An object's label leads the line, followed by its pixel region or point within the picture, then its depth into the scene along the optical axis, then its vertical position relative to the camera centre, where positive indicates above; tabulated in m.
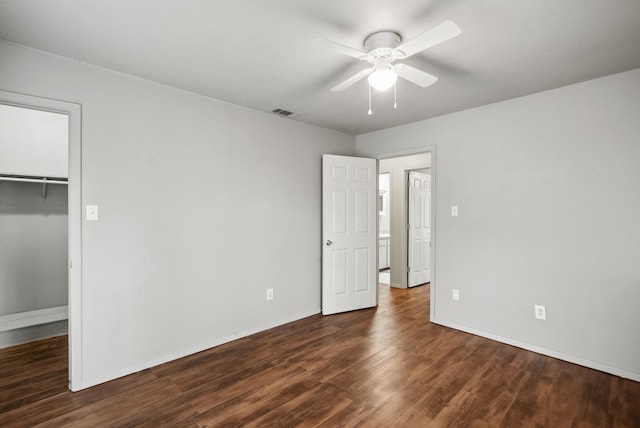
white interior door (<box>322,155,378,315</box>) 4.04 -0.25
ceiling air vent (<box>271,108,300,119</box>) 3.45 +1.21
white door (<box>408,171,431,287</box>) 5.32 -0.22
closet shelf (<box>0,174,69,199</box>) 2.92 +0.37
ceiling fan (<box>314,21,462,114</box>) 1.78 +0.97
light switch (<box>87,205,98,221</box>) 2.38 +0.03
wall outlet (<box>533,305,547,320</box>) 2.93 -0.95
